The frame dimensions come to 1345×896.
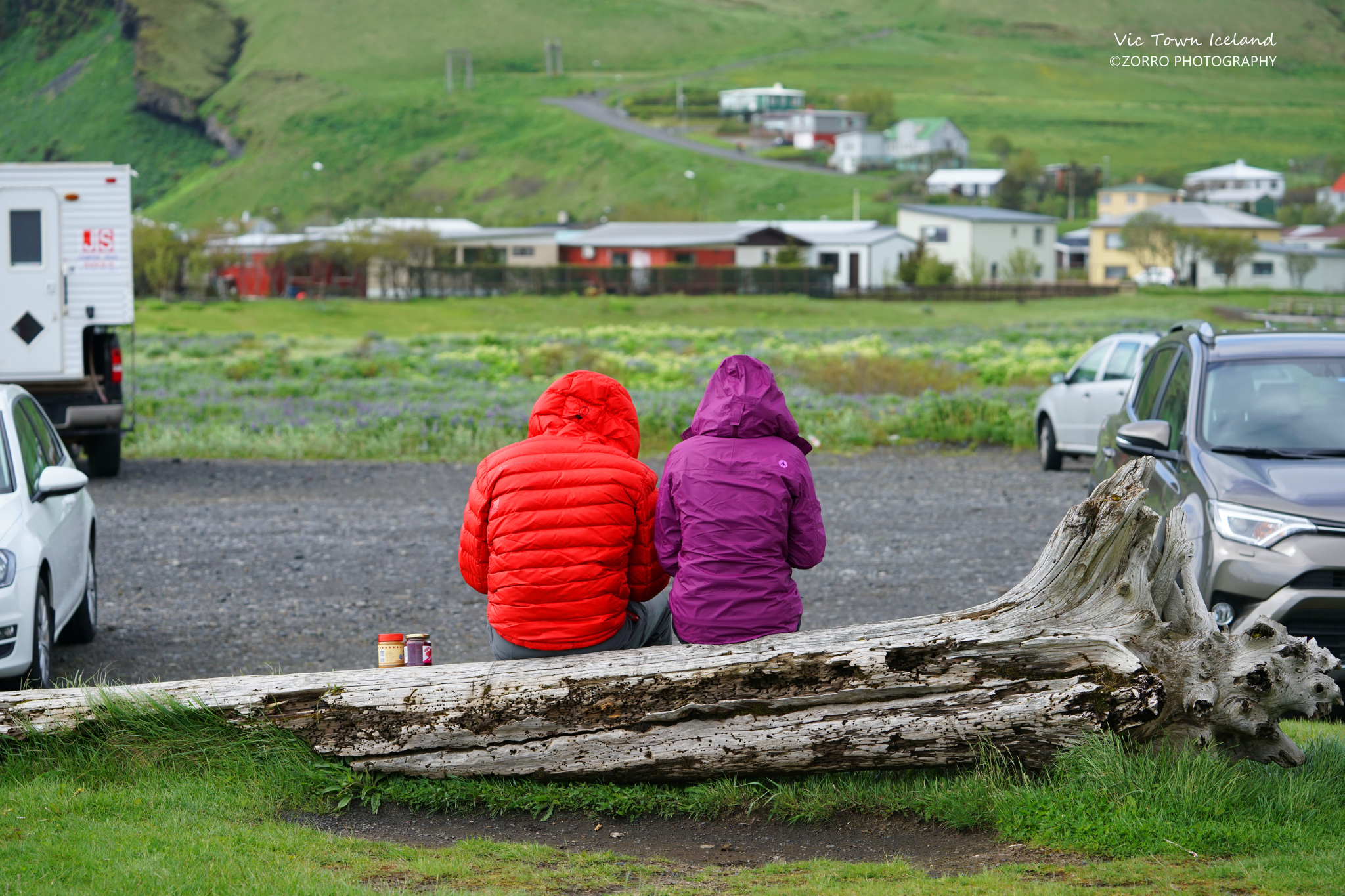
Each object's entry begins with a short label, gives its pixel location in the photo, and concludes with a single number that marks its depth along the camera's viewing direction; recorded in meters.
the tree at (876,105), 172.38
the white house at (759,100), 180.62
